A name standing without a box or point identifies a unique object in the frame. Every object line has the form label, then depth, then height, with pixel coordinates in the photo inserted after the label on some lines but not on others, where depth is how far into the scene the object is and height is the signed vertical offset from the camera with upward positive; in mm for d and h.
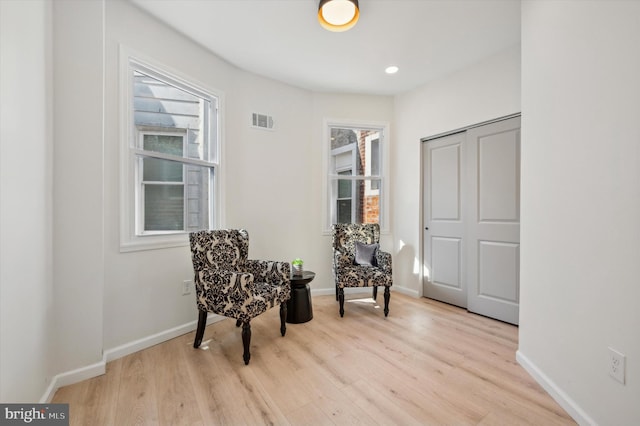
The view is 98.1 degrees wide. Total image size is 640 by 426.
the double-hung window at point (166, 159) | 2244 +471
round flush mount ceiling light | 1962 +1445
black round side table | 2760 -905
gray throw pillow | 3273 -502
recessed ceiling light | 3068 +1597
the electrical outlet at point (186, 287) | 2553 -699
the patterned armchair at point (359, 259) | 2943 -550
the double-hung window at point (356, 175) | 3834 +516
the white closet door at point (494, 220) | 2754 -83
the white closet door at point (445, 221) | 3260 -116
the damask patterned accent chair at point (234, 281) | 2049 -560
